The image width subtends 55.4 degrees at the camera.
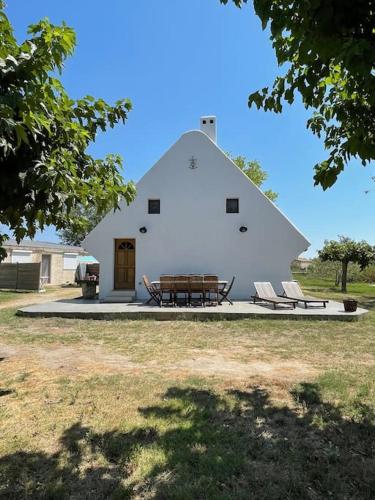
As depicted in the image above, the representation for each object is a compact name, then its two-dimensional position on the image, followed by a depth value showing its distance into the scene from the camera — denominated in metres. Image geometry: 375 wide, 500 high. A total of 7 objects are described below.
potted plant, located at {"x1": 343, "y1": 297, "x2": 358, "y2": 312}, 11.14
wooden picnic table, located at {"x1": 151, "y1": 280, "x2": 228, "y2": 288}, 12.56
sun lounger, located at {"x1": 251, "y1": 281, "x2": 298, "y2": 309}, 12.52
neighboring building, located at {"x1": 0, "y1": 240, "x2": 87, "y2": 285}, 27.72
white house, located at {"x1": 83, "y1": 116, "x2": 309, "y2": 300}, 15.02
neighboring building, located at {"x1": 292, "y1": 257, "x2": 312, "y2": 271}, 56.06
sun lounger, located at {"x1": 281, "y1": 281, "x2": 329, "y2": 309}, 13.05
